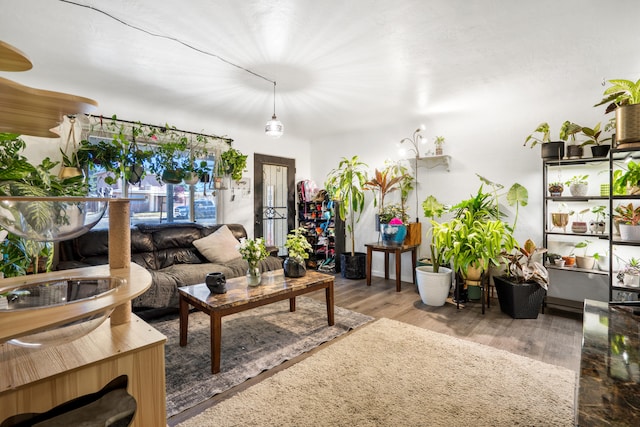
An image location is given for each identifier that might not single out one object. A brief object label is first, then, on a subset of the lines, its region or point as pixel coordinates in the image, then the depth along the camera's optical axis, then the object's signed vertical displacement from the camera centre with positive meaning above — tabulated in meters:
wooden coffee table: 2.21 -0.65
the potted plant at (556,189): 3.34 +0.20
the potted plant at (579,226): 3.27 -0.18
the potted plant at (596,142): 3.12 +0.66
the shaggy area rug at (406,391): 1.76 -1.13
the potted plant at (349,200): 4.83 +0.15
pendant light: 3.23 +0.83
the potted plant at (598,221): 3.19 -0.13
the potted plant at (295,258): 2.99 -0.45
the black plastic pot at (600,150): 3.10 +0.57
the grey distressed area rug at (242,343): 2.06 -1.09
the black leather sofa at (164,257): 3.10 -0.51
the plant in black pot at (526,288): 3.18 -0.80
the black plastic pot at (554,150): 3.26 +0.61
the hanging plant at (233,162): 4.65 +0.70
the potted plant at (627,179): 2.86 +0.27
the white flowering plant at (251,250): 2.68 -0.33
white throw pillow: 3.96 -0.47
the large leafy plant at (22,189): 1.47 +0.12
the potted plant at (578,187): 3.25 +0.22
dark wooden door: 5.29 +0.22
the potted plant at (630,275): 2.87 -0.60
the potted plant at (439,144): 4.30 +0.88
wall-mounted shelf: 4.36 +0.67
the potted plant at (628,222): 2.84 -0.12
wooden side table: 4.24 -0.63
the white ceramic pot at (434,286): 3.54 -0.85
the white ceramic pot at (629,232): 2.82 -0.21
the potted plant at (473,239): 3.27 -0.32
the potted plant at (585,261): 3.26 -0.54
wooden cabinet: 0.80 -0.43
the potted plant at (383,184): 4.70 +0.39
